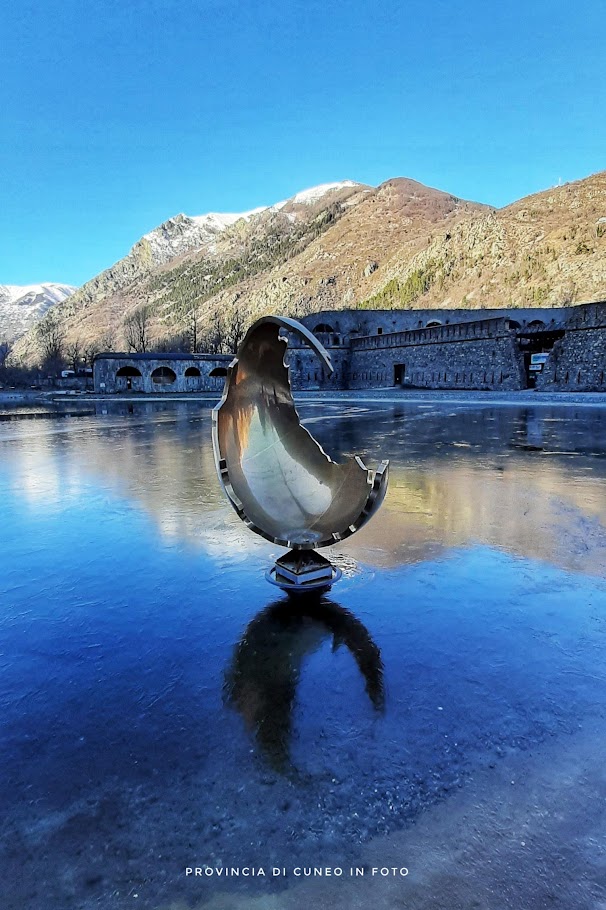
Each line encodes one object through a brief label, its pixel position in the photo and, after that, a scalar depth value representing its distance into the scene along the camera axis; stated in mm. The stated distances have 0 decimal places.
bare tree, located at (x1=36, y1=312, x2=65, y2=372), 96812
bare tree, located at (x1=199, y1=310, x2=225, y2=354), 94500
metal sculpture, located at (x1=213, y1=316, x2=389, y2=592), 5184
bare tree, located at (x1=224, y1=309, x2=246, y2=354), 91125
